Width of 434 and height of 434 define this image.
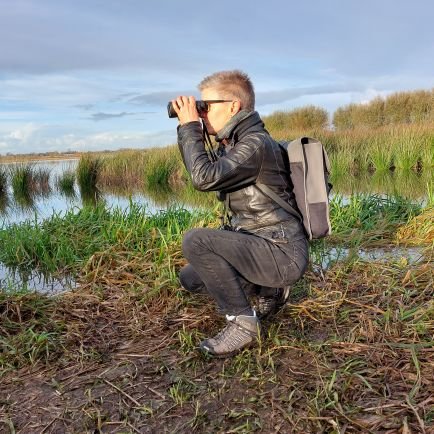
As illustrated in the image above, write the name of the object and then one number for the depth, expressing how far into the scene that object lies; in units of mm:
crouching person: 2373
